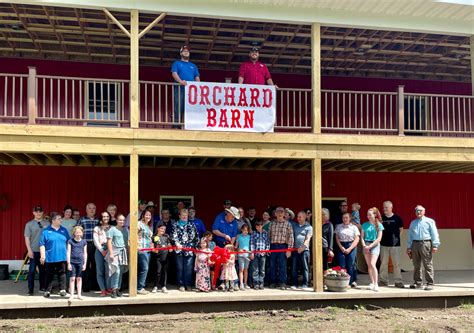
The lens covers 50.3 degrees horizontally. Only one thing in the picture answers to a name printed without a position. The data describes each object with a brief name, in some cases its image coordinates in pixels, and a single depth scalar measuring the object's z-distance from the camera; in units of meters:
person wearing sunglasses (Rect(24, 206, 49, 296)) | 9.41
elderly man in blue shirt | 10.33
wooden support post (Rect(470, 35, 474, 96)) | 11.36
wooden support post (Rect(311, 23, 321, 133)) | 10.36
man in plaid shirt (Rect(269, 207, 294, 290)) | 10.20
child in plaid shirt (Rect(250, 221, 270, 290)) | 10.03
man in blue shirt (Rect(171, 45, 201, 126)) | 10.15
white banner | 9.77
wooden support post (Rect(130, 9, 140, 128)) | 9.65
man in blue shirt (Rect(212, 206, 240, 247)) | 10.14
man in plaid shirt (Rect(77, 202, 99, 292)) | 9.62
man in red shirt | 10.54
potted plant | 9.84
